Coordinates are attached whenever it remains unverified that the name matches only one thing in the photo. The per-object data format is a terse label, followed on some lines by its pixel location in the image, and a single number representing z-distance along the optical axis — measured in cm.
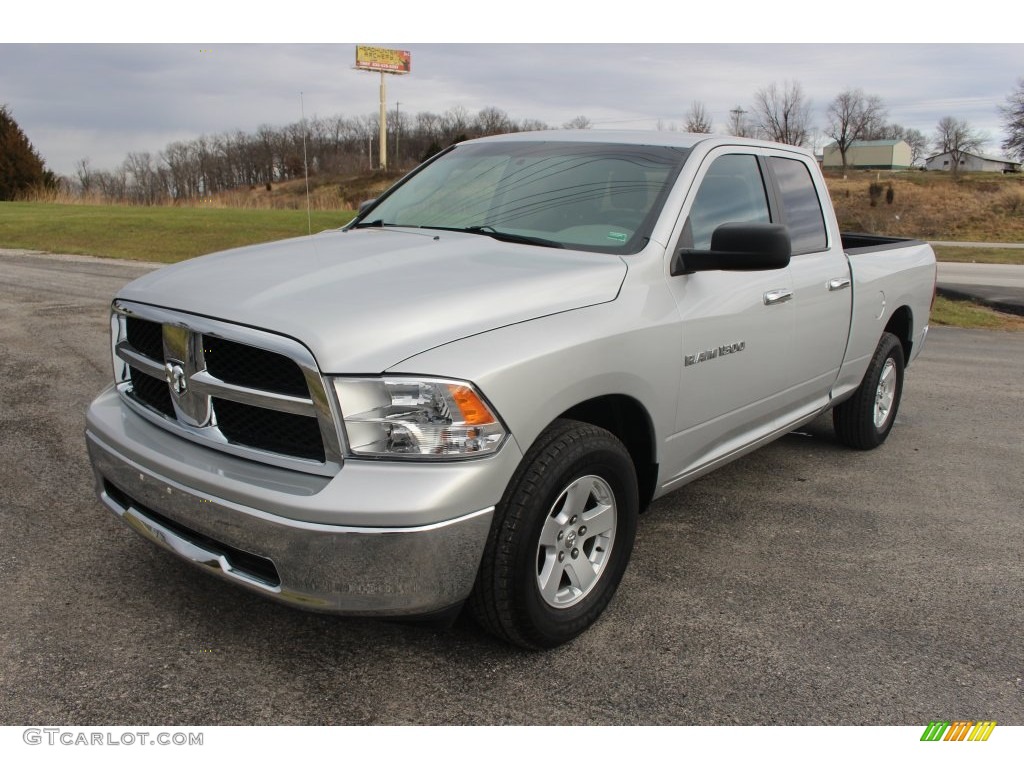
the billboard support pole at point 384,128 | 7438
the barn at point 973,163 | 11768
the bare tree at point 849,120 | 8912
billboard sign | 8825
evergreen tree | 4694
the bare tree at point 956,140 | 9962
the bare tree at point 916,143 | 11569
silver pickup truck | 251
